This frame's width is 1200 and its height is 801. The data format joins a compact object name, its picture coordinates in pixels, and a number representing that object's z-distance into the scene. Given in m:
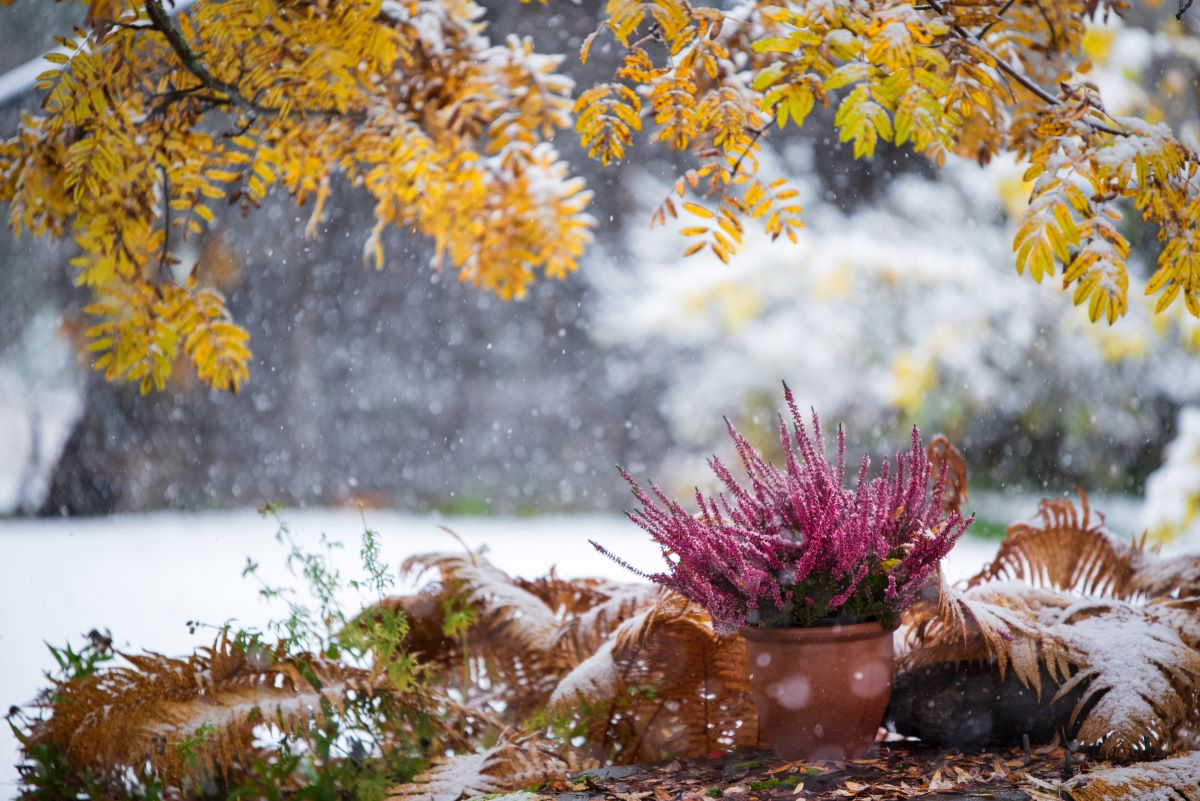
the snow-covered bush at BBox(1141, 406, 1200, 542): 5.12
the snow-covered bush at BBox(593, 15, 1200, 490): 5.89
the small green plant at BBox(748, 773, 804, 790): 3.01
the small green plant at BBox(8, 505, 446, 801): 3.15
